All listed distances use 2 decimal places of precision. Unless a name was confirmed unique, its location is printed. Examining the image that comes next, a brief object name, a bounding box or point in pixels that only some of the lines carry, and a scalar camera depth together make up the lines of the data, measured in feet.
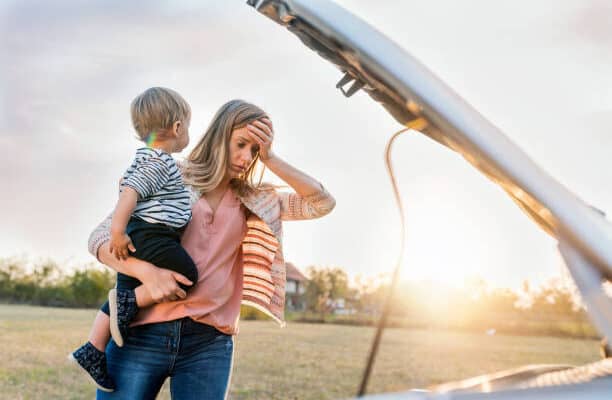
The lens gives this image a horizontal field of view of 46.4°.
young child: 7.67
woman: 7.71
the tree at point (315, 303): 99.53
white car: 3.76
